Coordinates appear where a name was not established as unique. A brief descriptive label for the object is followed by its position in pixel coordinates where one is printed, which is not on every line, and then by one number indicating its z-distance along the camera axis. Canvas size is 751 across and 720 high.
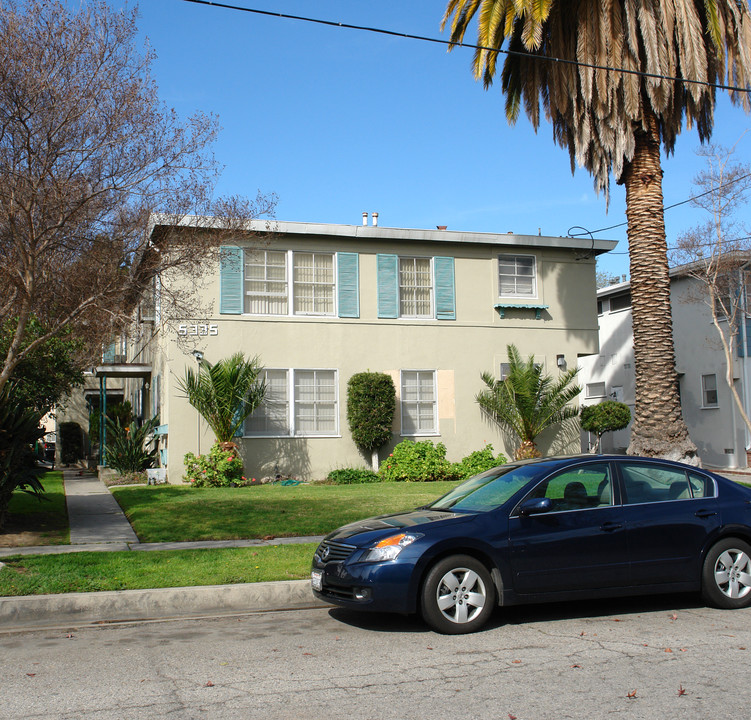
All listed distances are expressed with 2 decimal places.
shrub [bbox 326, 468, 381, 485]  18.64
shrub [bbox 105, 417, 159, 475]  19.70
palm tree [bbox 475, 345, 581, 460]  19.92
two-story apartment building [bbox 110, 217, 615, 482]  18.75
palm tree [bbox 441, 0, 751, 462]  15.85
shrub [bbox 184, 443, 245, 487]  17.50
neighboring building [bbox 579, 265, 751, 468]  24.95
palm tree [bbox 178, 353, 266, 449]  17.73
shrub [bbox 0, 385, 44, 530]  10.91
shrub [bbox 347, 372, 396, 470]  19.03
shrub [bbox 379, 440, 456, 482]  18.83
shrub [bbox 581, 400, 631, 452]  19.62
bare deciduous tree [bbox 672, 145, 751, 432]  23.84
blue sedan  6.62
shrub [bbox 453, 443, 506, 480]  19.58
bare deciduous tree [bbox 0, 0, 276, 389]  10.04
